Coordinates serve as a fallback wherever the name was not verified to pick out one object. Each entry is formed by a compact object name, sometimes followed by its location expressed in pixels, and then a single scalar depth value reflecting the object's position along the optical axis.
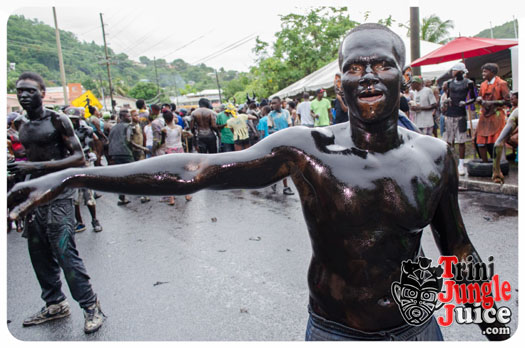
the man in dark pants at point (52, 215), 3.16
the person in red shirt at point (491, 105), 6.94
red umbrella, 9.15
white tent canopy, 12.28
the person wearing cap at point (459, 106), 7.40
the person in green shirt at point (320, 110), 9.88
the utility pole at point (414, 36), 9.49
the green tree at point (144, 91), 72.88
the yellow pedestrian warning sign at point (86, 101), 12.09
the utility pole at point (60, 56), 19.94
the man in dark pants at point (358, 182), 1.25
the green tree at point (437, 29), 24.94
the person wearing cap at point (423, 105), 8.22
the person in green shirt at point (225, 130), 9.16
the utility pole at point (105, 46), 34.83
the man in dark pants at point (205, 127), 8.67
